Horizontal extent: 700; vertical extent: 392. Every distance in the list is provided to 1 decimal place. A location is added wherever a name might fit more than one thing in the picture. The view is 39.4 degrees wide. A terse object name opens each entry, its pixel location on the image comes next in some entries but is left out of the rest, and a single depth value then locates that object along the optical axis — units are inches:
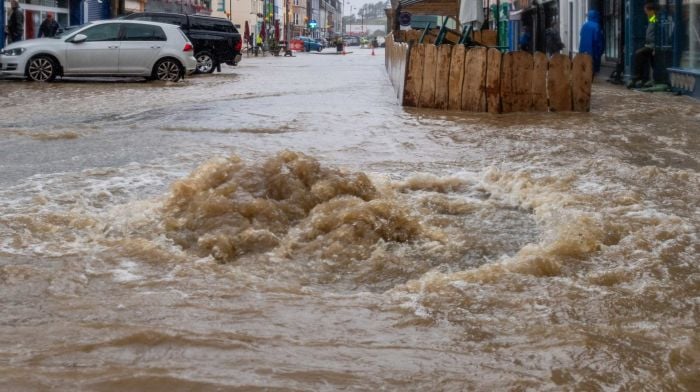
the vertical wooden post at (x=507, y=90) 566.6
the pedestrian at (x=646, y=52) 741.9
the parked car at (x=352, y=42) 5632.4
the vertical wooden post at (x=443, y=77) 583.5
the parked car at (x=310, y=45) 3307.1
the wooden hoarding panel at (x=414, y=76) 601.6
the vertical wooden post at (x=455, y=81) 577.9
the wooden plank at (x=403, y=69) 614.7
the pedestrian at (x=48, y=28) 1095.0
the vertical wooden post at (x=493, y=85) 565.5
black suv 1075.9
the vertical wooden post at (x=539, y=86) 565.0
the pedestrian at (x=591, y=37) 840.9
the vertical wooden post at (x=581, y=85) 562.6
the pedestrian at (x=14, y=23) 1041.5
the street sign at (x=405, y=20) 1771.7
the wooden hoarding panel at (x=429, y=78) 593.3
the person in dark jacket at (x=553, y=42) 1035.9
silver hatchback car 839.7
